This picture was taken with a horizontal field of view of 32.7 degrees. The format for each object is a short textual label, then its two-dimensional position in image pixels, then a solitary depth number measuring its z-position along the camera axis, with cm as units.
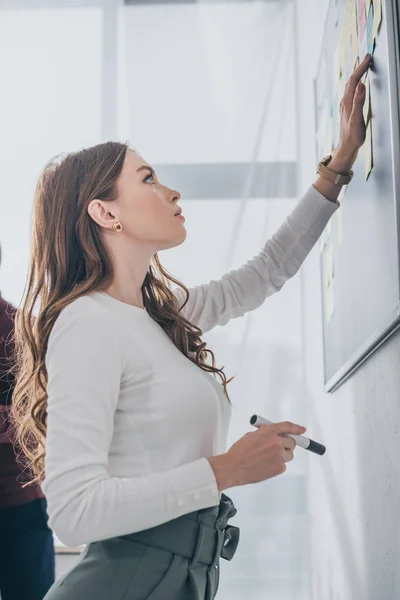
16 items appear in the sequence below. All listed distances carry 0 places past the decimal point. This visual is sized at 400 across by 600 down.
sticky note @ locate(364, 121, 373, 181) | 112
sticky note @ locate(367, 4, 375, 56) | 108
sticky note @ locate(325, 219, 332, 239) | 163
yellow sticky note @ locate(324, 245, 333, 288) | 163
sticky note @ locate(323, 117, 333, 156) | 160
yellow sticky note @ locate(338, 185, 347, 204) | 138
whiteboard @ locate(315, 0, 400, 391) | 94
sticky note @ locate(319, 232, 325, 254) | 179
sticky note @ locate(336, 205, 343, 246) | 145
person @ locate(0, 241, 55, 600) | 162
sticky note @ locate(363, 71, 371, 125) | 113
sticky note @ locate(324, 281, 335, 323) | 164
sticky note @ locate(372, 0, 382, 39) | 101
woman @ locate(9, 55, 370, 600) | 83
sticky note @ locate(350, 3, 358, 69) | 125
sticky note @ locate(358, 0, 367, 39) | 115
